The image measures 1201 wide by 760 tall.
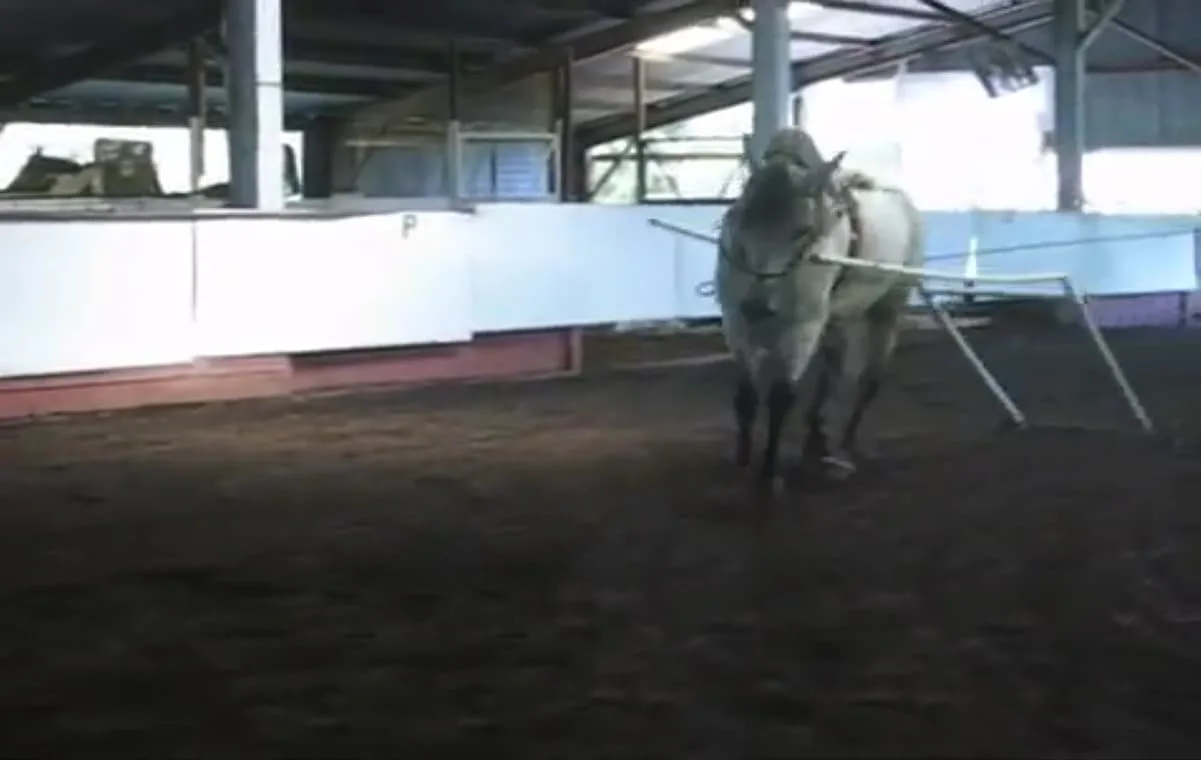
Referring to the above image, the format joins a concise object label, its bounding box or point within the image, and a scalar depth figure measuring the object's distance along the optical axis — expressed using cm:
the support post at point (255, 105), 1178
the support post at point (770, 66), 1694
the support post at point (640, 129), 2330
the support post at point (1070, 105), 2077
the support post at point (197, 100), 1680
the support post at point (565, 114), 2062
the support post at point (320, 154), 2389
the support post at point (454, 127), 1816
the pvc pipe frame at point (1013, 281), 845
